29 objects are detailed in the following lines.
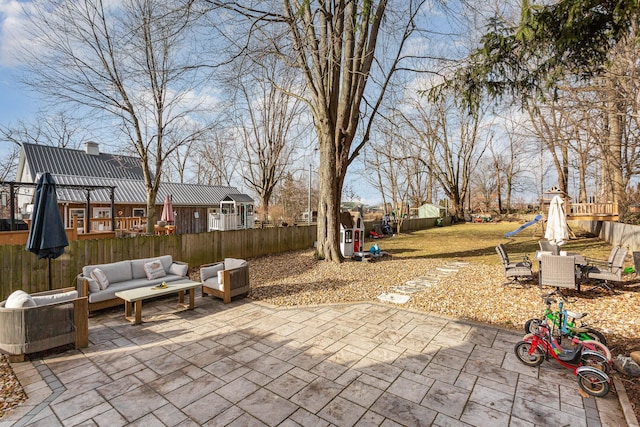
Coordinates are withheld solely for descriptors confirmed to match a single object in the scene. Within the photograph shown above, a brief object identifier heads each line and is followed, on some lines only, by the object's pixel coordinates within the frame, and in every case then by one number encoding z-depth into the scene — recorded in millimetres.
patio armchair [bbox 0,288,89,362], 3922
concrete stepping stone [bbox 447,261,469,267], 10250
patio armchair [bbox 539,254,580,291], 5988
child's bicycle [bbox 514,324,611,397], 3188
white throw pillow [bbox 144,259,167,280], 6651
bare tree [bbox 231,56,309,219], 18766
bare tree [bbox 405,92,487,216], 29036
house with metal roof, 16953
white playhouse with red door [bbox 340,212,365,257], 11258
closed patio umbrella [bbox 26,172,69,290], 5254
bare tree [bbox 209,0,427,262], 8898
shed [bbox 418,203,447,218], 34062
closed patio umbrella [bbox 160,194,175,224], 14688
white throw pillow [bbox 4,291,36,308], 4019
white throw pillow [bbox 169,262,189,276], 6949
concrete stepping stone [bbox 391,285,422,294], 7125
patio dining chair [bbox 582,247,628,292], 6207
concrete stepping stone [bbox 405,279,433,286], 7836
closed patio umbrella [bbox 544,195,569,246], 8547
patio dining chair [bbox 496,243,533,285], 6866
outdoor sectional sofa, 5637
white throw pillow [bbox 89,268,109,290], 5780
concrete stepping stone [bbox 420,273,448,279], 8570
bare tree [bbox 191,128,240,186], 26658
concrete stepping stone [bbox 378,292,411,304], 6461
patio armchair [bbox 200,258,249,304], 6406
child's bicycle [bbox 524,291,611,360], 3811
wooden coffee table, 5234
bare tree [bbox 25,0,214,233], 9641
